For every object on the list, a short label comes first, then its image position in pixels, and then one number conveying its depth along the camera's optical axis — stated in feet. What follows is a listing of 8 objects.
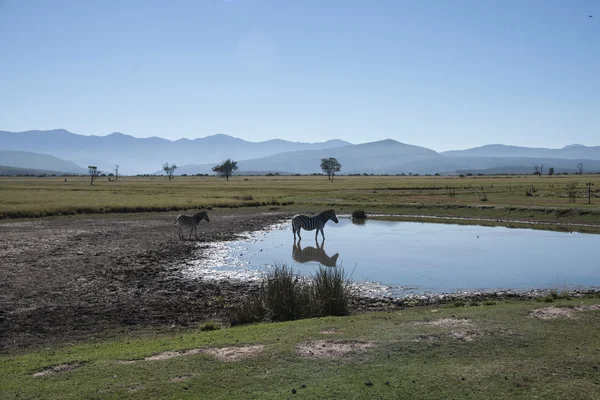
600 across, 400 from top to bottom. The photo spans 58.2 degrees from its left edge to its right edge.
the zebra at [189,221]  102.53
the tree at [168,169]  624.26
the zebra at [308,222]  103.04
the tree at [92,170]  450.01
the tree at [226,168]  577.02
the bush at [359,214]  147.95
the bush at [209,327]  41.78
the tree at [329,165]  555.28
